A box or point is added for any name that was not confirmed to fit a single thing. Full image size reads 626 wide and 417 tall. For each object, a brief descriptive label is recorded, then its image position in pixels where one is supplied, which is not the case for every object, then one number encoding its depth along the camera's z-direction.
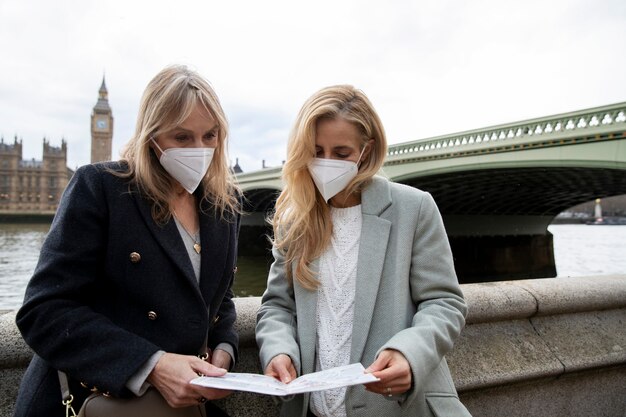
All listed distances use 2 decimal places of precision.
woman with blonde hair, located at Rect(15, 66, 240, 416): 1.13
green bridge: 11.98
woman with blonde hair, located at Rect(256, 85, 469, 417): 1.34
